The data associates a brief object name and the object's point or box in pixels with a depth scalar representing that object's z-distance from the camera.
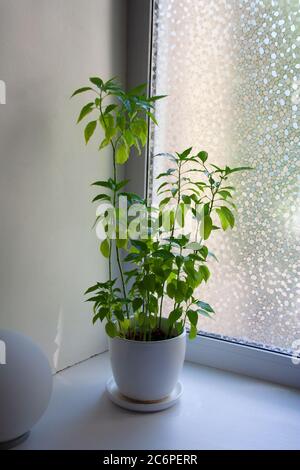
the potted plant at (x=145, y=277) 1.25
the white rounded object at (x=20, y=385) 1.03
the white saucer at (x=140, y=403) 1.29
